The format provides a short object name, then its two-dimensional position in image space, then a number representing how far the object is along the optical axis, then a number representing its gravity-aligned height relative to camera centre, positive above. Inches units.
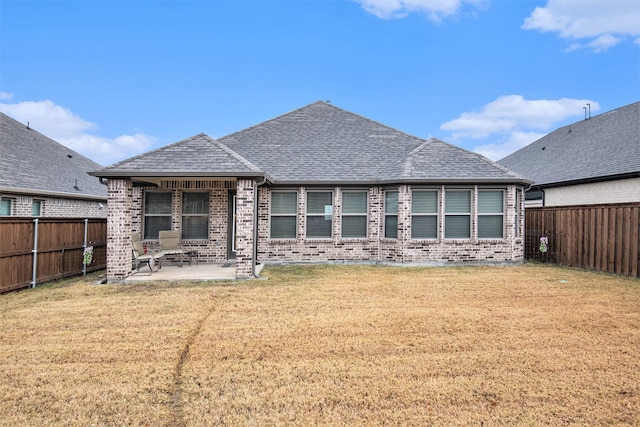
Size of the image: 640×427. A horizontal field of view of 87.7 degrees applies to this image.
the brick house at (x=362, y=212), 427.2 +15.2
